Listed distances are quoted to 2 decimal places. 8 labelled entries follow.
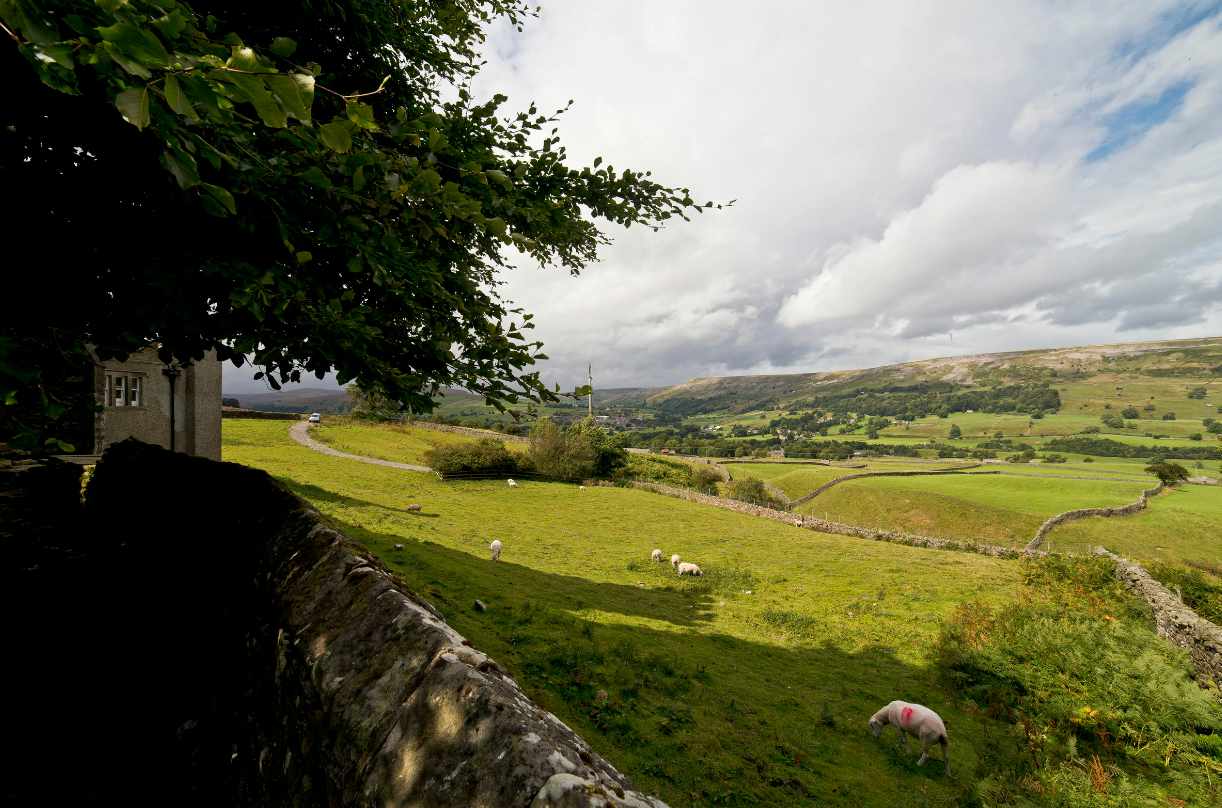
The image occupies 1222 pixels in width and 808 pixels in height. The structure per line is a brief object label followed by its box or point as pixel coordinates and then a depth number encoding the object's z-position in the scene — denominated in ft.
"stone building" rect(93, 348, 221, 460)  58.03
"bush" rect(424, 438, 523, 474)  129.90
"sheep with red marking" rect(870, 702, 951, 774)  26.71
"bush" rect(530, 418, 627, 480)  145.48
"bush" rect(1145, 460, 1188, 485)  262.06
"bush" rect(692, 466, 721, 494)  184.99
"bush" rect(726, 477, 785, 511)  188.15
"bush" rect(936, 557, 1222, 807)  26.48
